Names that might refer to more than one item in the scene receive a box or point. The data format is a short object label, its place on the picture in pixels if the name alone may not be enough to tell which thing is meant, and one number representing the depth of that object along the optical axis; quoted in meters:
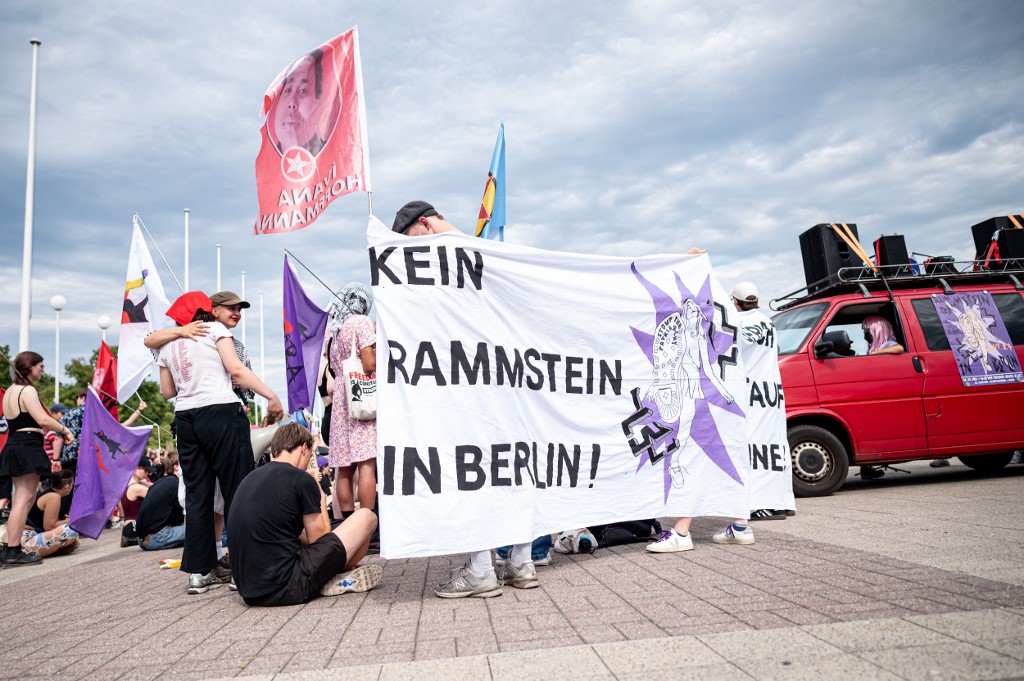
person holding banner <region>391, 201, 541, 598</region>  4.02
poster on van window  8.10
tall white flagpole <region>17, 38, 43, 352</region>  15.88
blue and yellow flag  7.77
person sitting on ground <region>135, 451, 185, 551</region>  7.84
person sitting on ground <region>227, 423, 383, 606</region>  4.04
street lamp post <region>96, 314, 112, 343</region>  24.30
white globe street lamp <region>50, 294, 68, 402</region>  27.27
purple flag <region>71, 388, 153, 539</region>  7.99
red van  7.81
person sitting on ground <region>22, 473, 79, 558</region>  8.01
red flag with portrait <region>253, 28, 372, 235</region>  6.76
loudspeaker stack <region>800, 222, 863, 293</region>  8.80
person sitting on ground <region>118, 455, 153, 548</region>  8.63
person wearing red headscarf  4.82
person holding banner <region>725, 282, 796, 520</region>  5.55
